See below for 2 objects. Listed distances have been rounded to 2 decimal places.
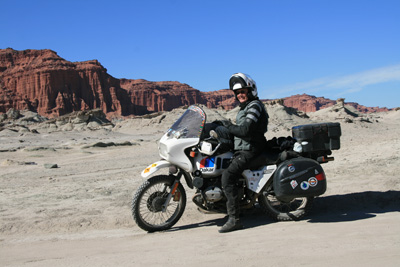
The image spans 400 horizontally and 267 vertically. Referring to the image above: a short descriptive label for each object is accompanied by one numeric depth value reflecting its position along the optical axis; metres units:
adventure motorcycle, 5.06
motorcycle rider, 4.86
